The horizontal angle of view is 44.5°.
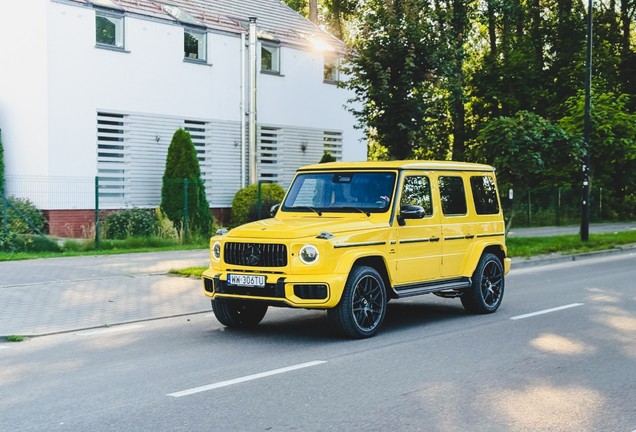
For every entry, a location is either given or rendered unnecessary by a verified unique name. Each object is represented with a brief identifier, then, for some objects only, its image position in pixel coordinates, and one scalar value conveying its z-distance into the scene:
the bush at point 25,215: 18.39
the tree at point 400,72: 19.88
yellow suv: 8.09
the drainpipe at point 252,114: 26.36
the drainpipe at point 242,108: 26.48
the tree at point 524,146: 19.81
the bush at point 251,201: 24.06
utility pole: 21.42
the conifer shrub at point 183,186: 22.36
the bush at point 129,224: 20.53
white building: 21.73
